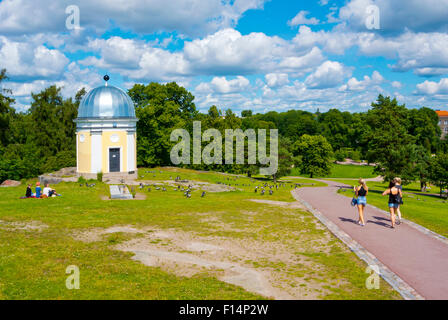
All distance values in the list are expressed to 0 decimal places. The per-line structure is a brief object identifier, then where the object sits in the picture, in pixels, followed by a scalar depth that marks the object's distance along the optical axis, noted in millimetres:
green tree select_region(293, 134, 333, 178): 67625
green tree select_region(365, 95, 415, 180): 36719
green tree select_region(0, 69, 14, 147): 45625
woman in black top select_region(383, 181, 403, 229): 16453
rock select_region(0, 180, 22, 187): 32997
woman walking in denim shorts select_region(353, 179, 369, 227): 16875
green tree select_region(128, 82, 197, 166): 50094
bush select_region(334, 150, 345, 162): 106812
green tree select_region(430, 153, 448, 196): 40750
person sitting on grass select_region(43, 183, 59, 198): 24828
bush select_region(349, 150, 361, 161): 109250
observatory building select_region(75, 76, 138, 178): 34812
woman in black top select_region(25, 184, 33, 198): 24656
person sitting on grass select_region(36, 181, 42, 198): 24609
